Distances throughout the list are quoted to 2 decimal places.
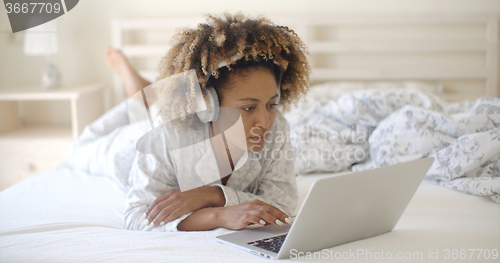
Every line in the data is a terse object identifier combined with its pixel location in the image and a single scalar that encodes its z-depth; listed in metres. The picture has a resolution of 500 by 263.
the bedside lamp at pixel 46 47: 2.09
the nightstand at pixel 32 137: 1.97
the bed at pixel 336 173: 0.69
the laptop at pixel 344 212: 0.58
